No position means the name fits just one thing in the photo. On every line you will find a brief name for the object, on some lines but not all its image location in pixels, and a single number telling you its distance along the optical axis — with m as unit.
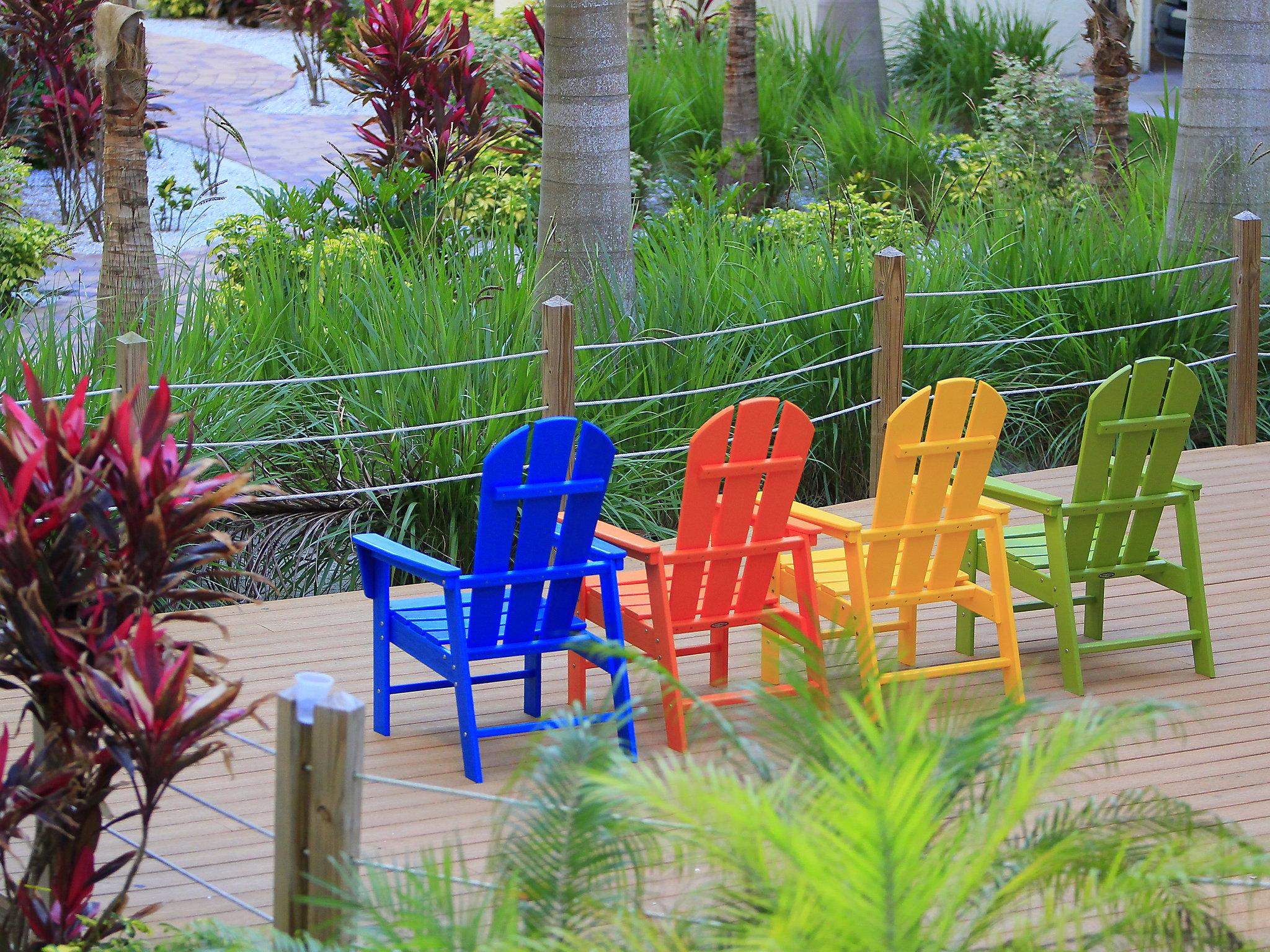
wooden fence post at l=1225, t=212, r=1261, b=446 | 14.22
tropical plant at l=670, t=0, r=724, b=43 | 28.89
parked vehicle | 32.87
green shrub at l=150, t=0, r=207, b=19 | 41.41
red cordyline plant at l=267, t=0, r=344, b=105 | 33.44
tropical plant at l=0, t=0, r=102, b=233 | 24.56
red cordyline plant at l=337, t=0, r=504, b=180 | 20.42
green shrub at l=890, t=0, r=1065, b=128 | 28.12
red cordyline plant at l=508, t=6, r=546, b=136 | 21.22
